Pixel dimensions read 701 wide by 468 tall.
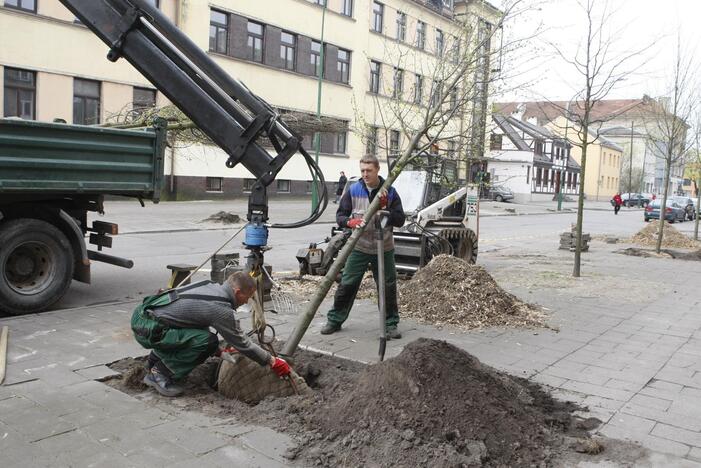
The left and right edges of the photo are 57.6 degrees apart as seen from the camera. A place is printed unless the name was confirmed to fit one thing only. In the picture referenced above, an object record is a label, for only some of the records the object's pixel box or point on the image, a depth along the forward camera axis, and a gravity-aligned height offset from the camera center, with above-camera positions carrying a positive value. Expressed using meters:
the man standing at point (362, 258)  6.73 -0.69
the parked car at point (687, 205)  41.69 +0.35
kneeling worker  4.49 -1.02
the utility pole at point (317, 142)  24.14 +1.92
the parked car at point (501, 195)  52.53 +0.48
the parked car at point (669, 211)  36.06 -0.16
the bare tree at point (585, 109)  11.28 +1.76
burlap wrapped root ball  4.66 -1.42
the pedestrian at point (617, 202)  43.70 +0.31
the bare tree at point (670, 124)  17.36 +2.56
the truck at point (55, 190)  7.00 -0.12
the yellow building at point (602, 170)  77.88 +4.52
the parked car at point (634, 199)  59.78 +0.75
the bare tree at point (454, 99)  5.11 +1.31
